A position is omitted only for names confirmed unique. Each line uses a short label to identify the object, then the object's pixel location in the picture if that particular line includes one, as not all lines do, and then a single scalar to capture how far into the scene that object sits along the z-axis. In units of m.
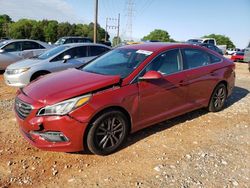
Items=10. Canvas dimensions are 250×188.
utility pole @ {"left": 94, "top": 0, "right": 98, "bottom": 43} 15.77
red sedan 2.38
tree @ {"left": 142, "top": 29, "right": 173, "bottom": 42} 78.73
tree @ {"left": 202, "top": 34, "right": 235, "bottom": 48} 71.41
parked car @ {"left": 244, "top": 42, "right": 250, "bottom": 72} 10.25
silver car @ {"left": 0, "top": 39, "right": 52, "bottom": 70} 7.77
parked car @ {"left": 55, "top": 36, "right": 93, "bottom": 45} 13.36
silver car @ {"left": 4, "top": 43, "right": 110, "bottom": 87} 5.17
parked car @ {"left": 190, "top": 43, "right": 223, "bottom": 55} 11.41
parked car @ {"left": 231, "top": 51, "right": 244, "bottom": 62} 17.14
